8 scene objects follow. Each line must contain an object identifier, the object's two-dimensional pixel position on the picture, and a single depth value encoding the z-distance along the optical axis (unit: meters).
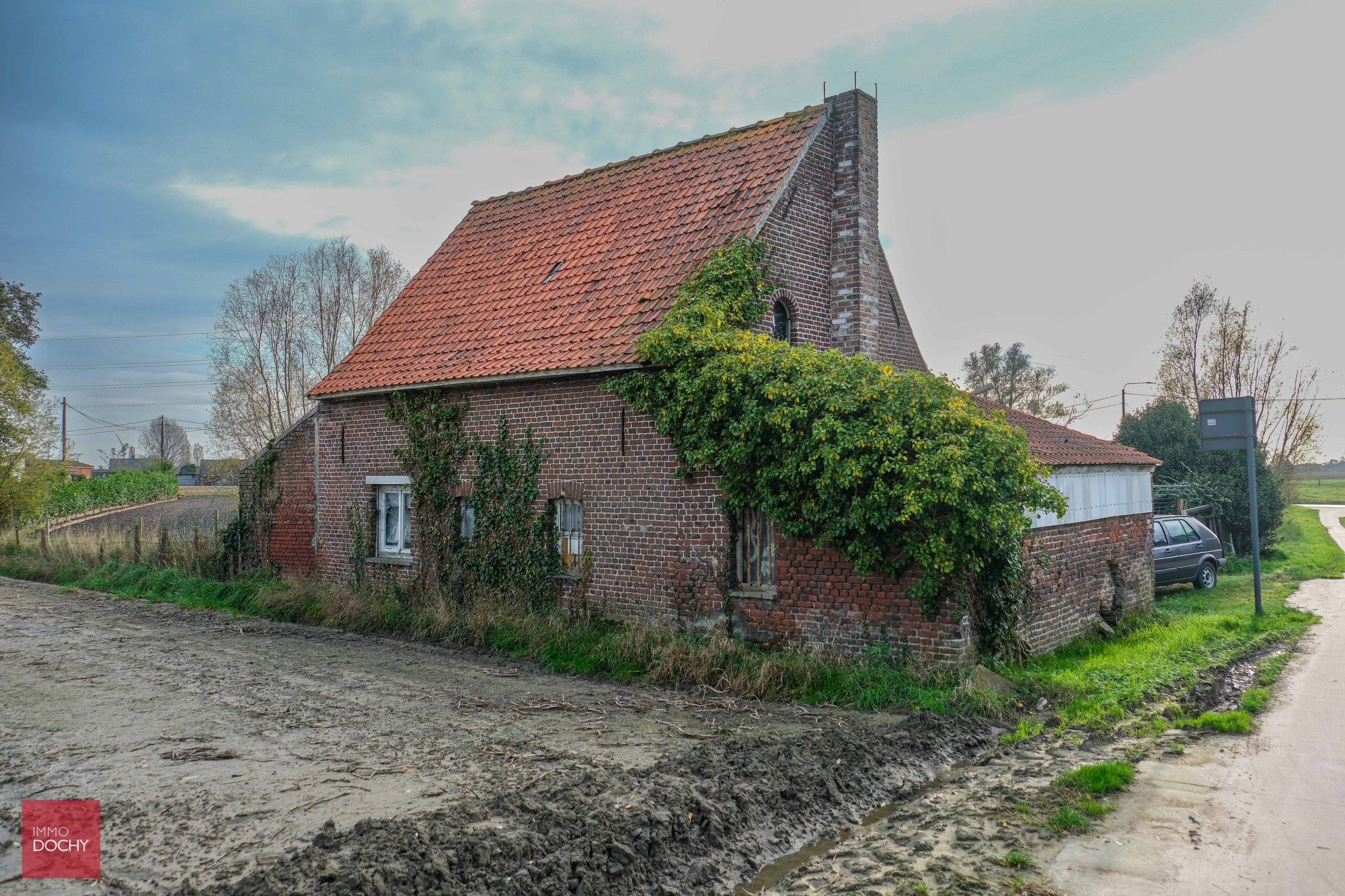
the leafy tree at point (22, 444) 26.67
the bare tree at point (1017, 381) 44.62
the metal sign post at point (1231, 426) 15.38
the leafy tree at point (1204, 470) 23.20
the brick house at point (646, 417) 10.91
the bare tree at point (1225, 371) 30.09
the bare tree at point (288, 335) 40.78
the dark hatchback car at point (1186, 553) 17.00
